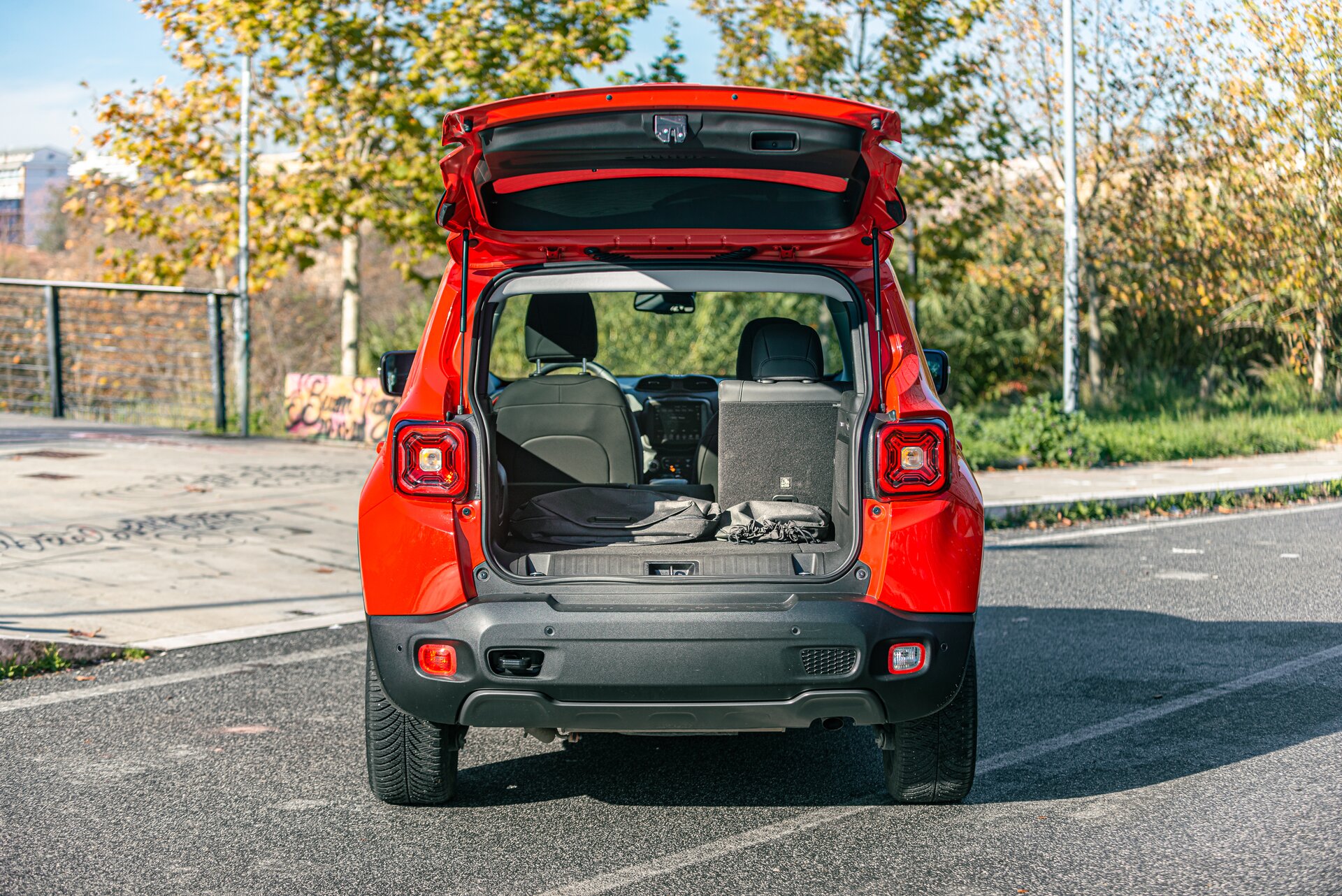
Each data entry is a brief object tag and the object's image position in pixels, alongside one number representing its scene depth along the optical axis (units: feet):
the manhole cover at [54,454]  40.91
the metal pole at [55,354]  57.00
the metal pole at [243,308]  57.00
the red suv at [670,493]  12.21
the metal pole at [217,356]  57.16
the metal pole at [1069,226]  59.21
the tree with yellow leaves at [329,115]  57.31
